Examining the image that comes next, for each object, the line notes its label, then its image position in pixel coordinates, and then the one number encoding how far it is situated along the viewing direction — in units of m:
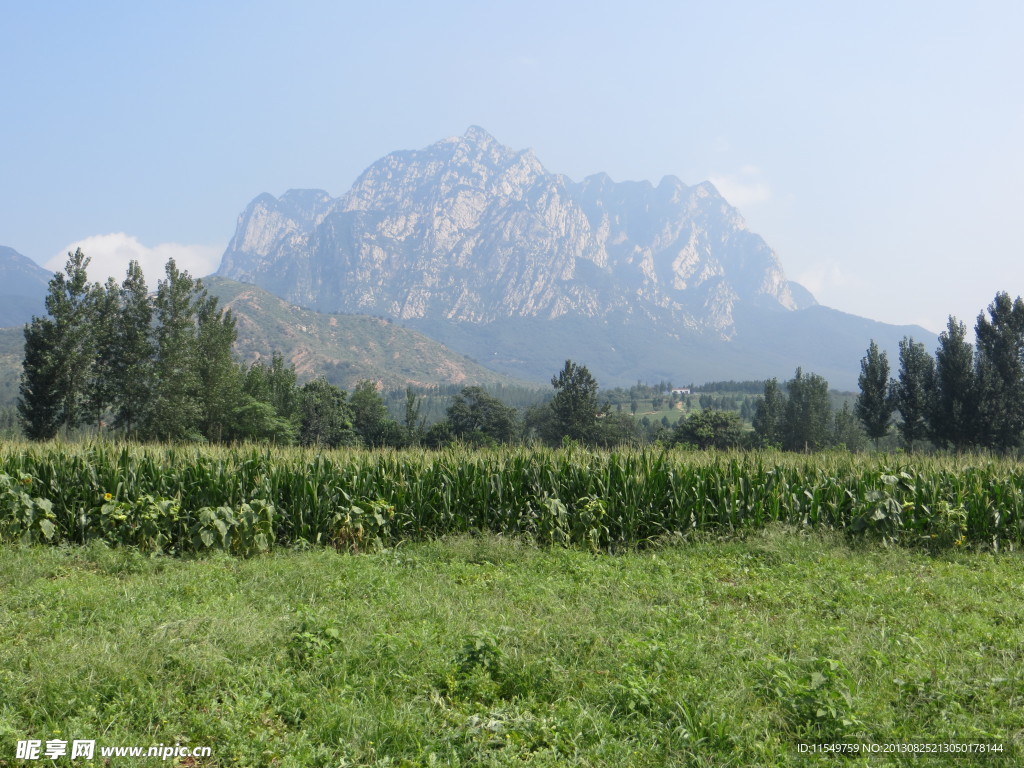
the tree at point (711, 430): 73.81
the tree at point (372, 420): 76.75
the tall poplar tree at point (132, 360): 43.47
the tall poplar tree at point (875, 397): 60.94
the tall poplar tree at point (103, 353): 42.56
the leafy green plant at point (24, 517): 10.23
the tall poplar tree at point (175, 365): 42.75
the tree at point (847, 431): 78.81
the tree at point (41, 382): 38.31
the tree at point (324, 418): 69.00
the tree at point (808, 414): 73.12
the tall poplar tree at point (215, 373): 47.06
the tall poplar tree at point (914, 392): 57.66
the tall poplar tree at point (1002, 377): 52.00
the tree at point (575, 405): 75.25
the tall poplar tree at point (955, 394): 53.22
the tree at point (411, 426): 73.29
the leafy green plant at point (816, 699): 4.25
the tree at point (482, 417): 79.77
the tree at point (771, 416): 77.50
